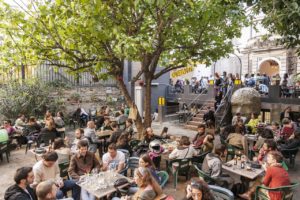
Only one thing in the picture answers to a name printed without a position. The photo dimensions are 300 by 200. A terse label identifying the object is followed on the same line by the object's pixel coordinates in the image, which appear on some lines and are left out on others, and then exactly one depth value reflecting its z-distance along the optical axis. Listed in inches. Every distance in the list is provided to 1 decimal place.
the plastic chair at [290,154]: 313.3
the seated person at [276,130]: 367.6
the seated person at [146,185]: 161.8
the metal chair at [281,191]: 188.1
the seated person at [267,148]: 242.7
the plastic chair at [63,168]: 233.8
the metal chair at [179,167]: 260.2
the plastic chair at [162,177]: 210.0
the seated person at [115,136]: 331.0
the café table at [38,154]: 283.7
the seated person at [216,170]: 214.7
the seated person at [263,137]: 306.0
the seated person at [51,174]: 199.5
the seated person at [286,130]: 365.8
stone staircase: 592.7
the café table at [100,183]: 185.6
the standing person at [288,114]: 489.6
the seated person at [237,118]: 449.4
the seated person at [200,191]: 149.5
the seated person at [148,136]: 332.8
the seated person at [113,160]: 231.5
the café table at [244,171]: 218.7
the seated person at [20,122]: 445.0
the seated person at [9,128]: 391.9
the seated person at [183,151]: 266.5
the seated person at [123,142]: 300.8
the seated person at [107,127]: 404.2
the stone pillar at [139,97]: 720.3
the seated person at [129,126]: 390.2
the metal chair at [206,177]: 215.0
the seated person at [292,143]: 314.8
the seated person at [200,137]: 316.3
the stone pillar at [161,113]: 682.8
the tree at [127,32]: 289.9
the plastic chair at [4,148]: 335.9
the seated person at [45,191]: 147.3
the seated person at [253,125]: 439.1
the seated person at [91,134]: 340.2
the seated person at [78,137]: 289.0
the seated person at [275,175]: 190.7
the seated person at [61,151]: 262.5
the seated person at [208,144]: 288.4
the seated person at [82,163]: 219.9
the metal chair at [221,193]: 176.2
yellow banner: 1075.9
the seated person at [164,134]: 377.9
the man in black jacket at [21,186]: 158.4
